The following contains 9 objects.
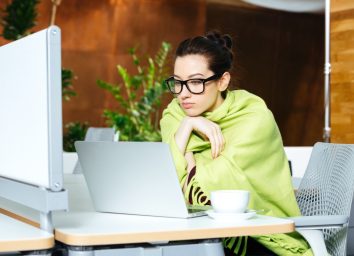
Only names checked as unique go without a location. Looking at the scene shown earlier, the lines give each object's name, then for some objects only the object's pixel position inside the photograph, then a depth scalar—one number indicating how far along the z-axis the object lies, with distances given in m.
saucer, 2.54
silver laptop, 2.50
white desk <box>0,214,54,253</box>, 2.20
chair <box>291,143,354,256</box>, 3.09
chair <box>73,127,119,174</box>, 5.49
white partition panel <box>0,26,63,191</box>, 2.25
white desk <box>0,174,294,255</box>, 2.28
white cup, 2.55
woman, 3.04
